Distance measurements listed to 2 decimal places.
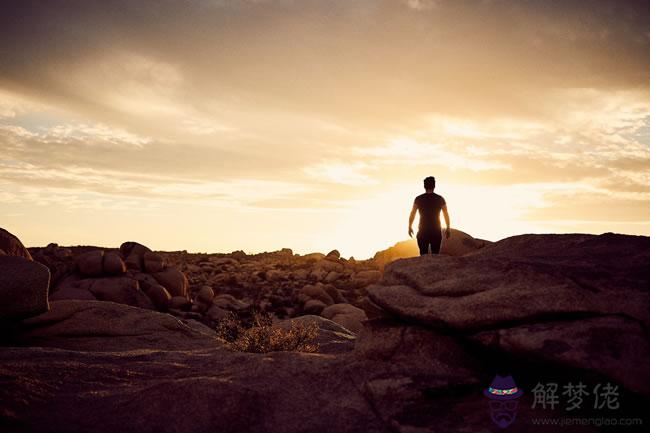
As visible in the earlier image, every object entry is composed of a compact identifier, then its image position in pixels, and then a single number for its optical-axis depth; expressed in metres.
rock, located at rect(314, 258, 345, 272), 27.48
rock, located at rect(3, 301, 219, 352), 10.41
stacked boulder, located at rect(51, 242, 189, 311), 14.68
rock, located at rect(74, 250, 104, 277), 15.24
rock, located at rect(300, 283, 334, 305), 19.50
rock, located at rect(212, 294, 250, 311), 18.47
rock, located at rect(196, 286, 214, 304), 18.52
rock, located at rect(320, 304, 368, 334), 15.30
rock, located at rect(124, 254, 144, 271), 16.97
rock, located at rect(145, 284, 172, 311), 15.86
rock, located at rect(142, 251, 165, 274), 17.31
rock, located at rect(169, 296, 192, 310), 16.81
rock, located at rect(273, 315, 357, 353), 10.02
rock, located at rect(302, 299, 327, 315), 17.70
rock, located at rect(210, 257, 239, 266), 33.48
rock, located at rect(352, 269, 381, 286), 23.66
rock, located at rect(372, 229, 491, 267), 20.50
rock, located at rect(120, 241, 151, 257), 17.45
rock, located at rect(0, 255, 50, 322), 9.30
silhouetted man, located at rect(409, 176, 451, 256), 12.83
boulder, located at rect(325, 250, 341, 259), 32.02
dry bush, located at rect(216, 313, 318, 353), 9.10
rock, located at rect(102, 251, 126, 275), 15.38
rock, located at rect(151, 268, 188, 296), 17.23
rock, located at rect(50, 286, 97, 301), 14.09
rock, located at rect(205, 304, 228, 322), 16.95
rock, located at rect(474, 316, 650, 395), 4.66
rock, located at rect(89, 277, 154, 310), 14.68
